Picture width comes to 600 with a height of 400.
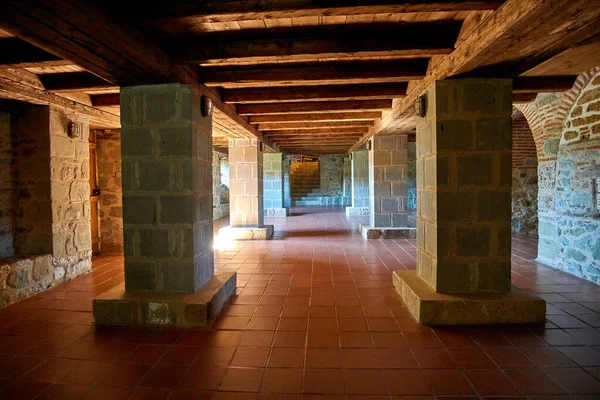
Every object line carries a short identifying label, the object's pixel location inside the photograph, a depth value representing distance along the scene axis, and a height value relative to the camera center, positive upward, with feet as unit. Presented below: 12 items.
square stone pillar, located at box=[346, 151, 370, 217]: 34.71 +0.33
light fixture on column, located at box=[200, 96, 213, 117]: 9.98 +2.55
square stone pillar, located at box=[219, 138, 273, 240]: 21.84 +0.36
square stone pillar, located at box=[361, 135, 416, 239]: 21.20 +0.23
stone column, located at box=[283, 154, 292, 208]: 44.17 +1.17
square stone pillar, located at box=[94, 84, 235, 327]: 9.07 -0.13
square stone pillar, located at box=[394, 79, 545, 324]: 8.86 -0.10
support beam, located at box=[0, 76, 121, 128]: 10.11 +3.25
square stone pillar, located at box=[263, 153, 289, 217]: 34.47 +0.44
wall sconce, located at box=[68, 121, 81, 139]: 13.02 +2.47
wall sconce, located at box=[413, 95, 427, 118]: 9.77 +2.43
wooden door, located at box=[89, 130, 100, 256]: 17.78 -0.36
